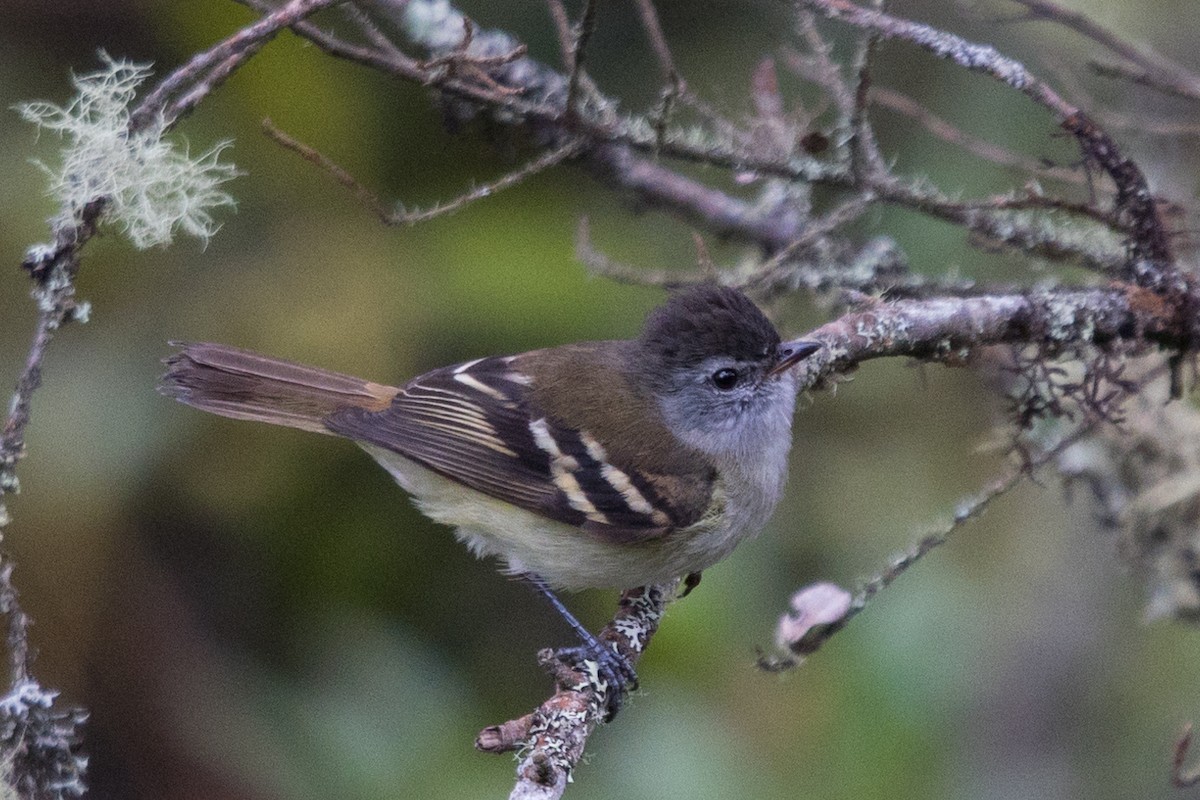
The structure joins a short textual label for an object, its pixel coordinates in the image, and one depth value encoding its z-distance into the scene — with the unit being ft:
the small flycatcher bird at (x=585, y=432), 19.72
